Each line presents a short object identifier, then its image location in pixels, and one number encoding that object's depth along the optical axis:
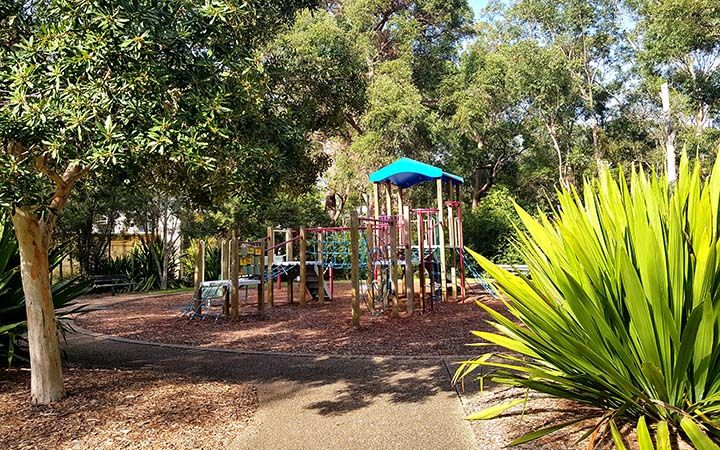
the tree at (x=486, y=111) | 22.11
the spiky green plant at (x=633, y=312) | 2.95
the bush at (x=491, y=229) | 21.73
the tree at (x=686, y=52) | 14.93
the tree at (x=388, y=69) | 19.44
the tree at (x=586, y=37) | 26.47
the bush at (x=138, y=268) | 18.44
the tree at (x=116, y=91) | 3.25
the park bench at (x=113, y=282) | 17.47
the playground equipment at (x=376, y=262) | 10.34
